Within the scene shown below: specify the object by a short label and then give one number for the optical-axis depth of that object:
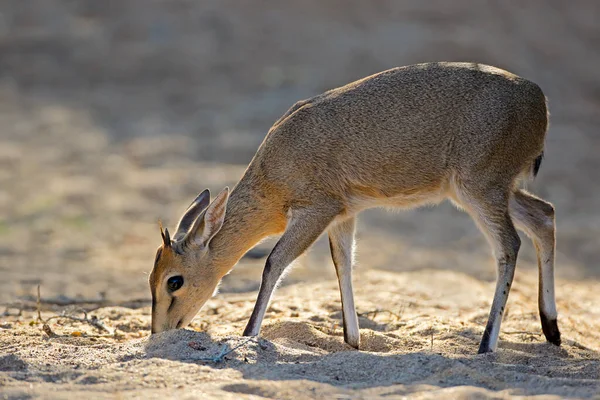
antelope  13.80
